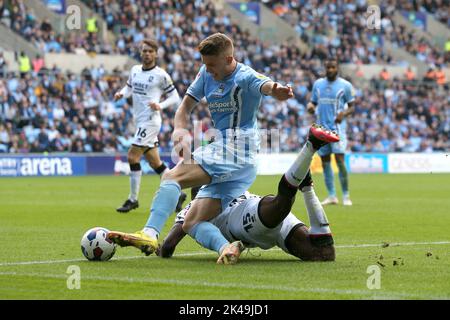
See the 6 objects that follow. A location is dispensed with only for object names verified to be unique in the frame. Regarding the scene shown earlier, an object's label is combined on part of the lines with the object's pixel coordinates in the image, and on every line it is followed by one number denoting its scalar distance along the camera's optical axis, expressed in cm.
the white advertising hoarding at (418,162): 7287
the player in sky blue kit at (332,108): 3612
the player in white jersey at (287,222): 1664
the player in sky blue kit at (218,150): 1745
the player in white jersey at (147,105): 3309
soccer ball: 1731
